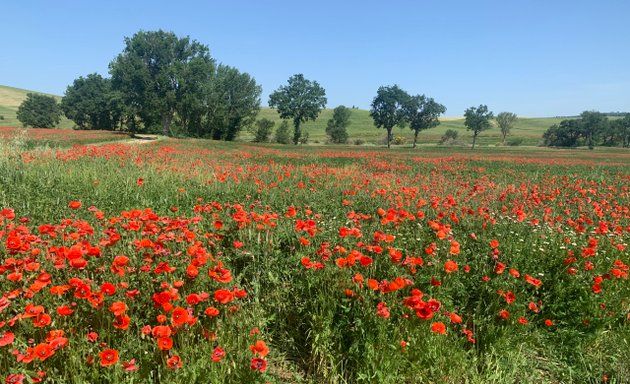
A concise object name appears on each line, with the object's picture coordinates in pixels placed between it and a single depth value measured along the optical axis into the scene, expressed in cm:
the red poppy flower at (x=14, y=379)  190
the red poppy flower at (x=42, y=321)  225
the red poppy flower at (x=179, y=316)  225
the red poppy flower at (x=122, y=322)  228
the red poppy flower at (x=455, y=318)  272
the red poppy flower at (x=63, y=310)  222
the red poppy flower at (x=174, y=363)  212
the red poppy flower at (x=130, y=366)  203
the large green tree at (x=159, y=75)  4653
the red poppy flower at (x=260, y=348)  227
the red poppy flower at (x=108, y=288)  239
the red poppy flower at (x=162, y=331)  216
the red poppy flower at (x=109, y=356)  208
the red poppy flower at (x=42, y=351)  199
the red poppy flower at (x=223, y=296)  248
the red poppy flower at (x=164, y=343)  208
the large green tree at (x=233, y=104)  6134
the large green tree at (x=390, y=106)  6650
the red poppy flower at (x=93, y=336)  227
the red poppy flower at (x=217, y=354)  218
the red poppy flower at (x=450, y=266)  295
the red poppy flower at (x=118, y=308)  229
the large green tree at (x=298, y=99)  6525
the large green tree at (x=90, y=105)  6750
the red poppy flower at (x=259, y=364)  218
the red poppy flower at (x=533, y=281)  313
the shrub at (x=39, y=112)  7344
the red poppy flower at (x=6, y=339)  202
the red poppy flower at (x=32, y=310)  220
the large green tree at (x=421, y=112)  6656
